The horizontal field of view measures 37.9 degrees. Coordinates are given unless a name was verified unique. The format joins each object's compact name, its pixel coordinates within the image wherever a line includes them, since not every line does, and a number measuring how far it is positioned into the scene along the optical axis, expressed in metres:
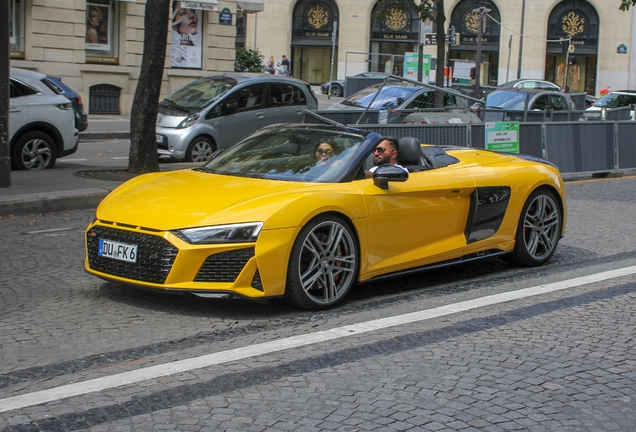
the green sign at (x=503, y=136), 15.91
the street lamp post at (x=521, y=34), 54.56
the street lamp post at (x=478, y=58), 31.24
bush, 34.69
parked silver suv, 13.81
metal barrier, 15.16
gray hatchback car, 16.53
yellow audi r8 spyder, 5.85
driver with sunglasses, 7.38
